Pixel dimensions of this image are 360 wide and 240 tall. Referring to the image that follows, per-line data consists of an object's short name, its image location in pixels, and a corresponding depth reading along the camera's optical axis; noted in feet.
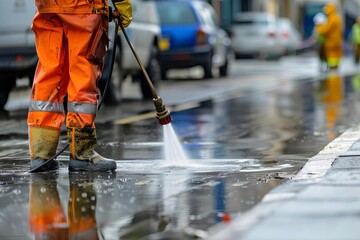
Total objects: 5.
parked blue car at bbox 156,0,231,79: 84.23
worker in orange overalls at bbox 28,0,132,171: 27.04
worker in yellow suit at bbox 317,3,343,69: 110.32
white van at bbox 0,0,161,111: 48.42
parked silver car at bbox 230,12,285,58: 143.84
